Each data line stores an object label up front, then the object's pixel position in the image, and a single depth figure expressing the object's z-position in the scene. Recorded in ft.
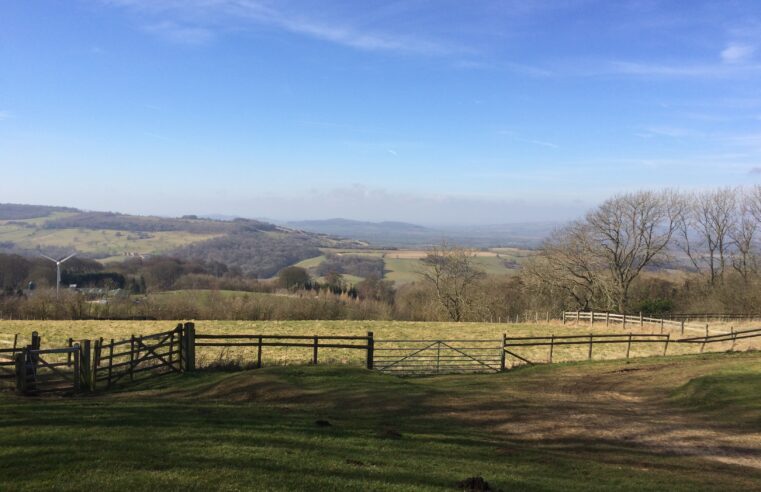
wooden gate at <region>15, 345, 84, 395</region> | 45.01
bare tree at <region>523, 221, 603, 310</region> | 176.35
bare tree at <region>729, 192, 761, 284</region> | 196.75
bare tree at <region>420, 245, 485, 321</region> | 186.39
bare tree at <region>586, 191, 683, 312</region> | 184.75
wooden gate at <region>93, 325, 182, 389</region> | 50.30
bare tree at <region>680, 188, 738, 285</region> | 205.87
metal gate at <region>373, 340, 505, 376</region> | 67.55
